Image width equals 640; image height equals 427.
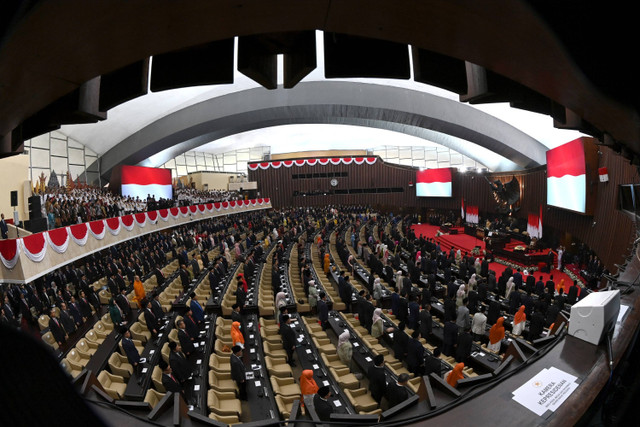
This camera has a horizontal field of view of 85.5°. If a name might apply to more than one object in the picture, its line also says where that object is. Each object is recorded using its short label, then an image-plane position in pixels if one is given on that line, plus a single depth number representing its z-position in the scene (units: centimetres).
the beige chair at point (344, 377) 567
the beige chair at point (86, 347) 688
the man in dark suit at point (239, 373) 562
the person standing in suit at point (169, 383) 525
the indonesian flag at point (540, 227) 1545
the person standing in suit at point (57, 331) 748
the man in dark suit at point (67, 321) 806
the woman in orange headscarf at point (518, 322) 761
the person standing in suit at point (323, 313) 850
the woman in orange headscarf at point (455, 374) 494
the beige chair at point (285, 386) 548
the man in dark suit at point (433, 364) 574
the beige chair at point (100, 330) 795
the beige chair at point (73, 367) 617
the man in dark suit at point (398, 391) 485
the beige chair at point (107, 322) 847
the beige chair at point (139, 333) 774
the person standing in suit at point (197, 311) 827
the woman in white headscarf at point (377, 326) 782
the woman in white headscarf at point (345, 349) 646
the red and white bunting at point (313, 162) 3492
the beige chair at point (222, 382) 570
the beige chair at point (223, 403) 496
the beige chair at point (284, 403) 499
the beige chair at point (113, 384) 549
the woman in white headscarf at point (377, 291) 1023
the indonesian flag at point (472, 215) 2396
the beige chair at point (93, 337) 748
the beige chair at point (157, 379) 574
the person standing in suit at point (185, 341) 671
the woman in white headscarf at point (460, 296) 900
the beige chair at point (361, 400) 507
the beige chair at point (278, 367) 611
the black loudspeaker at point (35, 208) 985
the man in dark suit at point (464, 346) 647
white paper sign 237
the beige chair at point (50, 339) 784
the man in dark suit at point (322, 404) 432
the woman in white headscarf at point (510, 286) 990
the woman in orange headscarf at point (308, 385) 506
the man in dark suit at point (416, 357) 623
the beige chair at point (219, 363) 625
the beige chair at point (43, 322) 859
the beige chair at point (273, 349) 685
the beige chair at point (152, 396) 509
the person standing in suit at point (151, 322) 788
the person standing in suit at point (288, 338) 700
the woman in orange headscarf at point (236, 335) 687
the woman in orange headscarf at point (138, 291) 995
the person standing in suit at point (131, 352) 636
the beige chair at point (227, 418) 479
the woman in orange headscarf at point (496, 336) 698
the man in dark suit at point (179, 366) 573
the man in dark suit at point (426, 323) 773
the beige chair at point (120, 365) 630
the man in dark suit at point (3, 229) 902
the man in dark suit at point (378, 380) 528
